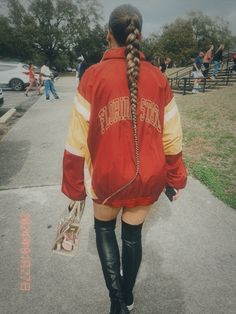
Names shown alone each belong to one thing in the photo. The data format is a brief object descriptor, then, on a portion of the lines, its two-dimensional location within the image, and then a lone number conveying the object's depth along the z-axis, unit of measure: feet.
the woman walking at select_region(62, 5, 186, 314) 5.28
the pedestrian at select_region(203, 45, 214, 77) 50.74
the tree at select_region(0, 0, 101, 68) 168.86
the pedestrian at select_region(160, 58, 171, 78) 53.54
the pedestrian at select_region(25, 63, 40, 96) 52.46
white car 58.23
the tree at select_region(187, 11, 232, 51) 212.43
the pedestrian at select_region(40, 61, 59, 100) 42.11
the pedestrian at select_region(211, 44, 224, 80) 53.11
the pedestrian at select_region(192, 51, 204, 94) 48.03
